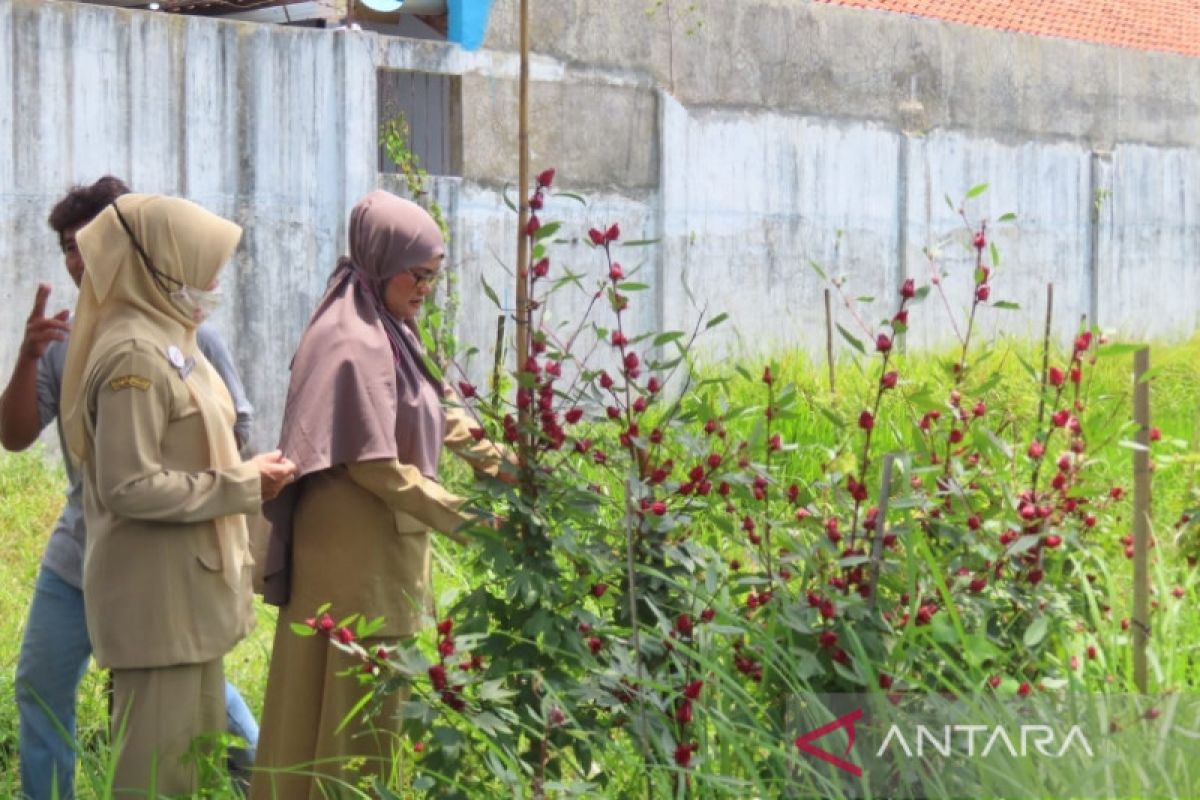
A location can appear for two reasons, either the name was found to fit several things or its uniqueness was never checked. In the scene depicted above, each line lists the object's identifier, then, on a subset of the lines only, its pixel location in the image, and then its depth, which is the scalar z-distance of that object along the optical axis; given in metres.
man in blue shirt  8.77
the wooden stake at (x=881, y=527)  6.38
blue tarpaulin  21.08
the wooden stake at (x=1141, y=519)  6.81
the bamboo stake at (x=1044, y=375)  7.38
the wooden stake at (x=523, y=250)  6.68
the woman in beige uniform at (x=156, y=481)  7.84
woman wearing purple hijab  8.25
